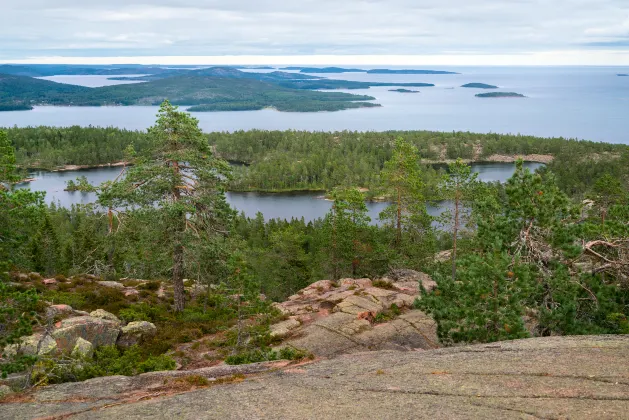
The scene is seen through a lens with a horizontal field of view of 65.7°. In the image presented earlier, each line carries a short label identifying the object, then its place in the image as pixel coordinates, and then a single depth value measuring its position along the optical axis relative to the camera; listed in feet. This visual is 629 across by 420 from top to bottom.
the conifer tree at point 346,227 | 110.22
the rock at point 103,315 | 77.20
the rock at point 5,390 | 37.60
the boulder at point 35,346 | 55.23
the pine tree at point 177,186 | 78.28
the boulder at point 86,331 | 63.00
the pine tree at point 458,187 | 97.55
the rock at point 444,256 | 154.92
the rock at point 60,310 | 73.67
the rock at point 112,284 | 101.40
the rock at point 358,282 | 96.89
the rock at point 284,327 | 69.22
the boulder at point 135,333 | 72.49
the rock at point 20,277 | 94.26
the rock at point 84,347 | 59.95
